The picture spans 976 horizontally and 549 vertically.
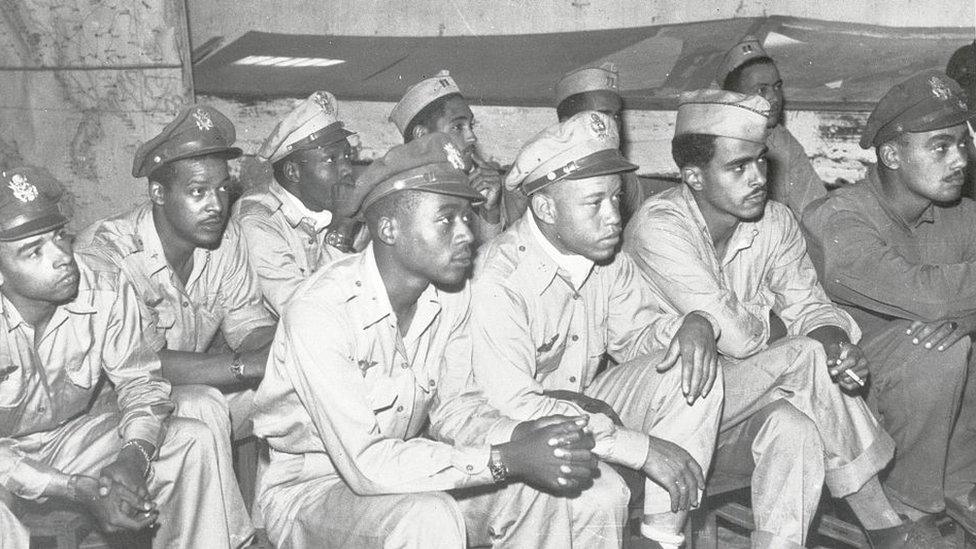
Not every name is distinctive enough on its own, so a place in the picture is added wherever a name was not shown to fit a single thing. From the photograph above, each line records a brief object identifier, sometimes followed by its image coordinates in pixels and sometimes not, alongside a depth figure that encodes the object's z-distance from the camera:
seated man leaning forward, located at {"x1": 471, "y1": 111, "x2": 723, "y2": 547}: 2.91
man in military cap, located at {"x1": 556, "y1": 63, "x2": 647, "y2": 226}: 4.74
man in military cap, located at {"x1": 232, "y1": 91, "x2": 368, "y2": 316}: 4.07
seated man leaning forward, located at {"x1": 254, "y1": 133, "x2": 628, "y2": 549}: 2.55
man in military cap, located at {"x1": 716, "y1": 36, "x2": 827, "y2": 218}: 4.74
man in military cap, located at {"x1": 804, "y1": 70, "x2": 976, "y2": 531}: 3.37
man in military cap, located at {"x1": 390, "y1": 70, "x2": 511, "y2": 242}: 4.64
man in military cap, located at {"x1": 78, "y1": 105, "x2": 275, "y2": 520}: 3.53
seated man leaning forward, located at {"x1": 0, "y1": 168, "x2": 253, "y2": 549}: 2.88
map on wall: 5.96
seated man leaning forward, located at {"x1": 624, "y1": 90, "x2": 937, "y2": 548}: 3.07
